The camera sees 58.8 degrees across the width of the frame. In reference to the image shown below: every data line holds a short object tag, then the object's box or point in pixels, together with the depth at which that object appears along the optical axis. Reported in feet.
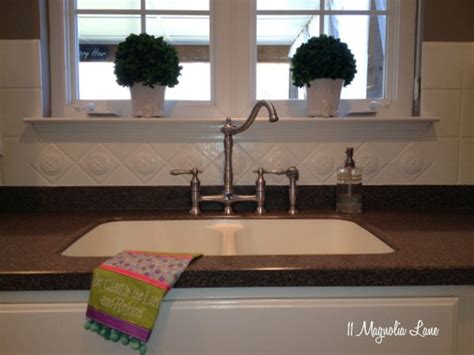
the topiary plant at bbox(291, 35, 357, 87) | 4.21
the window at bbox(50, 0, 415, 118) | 4.65
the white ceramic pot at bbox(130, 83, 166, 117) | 4.29
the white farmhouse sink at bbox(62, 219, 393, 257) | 3.95
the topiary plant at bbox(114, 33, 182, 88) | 4.12
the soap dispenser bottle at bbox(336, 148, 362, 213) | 4.20
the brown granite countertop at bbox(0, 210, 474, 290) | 2.45
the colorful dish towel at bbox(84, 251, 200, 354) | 2.35
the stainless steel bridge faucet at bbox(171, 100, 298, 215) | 4.16
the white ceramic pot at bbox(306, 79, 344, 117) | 4.33
